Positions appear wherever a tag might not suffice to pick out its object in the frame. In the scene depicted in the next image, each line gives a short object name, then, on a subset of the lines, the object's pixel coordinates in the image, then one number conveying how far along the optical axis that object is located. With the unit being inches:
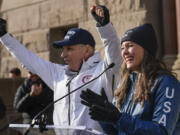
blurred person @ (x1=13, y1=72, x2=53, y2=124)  412.4
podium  161.3
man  243.8
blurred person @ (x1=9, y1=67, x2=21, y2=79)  570.3
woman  174.6
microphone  183.9
